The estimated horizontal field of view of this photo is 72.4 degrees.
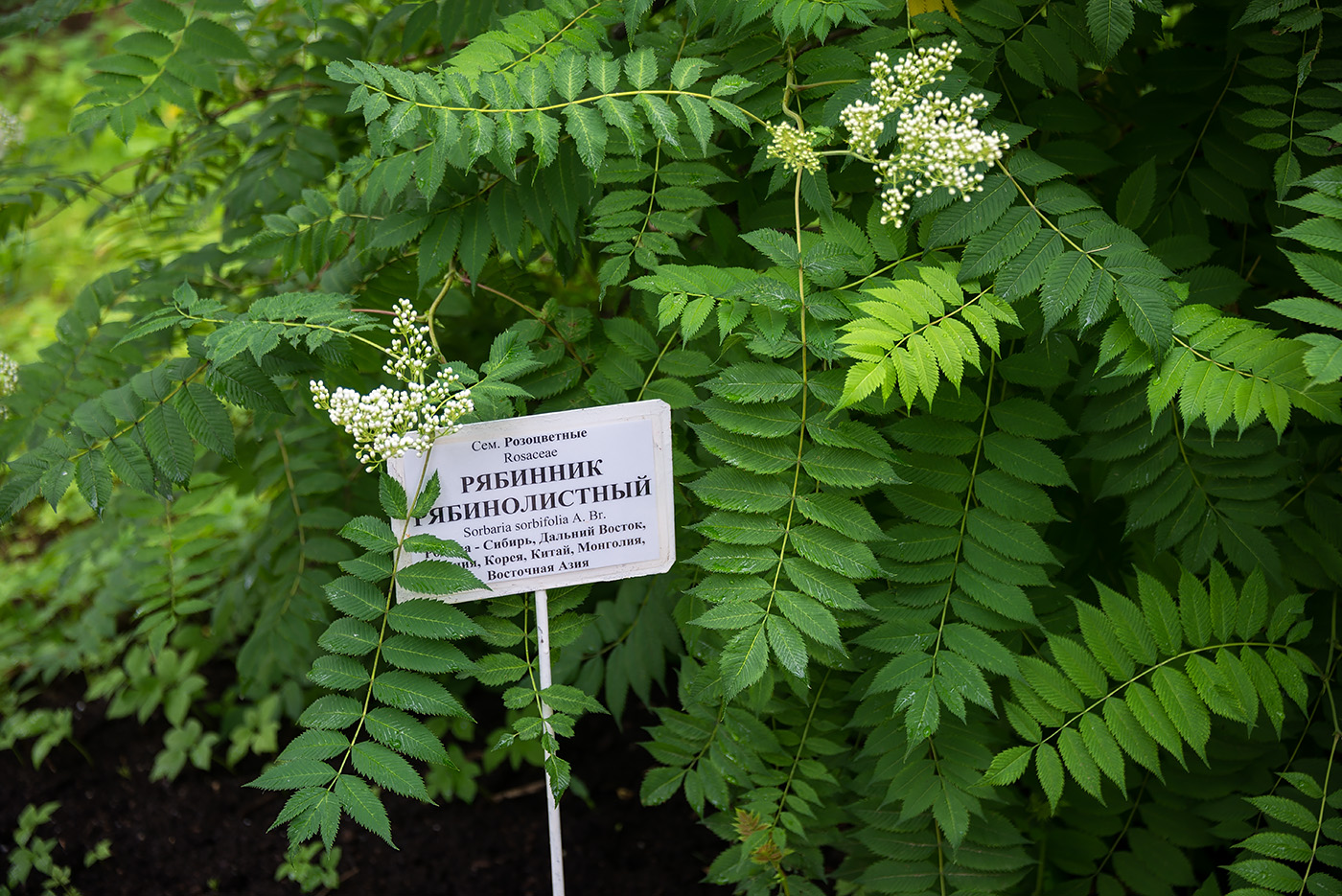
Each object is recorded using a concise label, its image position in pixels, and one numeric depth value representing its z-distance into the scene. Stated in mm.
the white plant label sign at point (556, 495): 1583
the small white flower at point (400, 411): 1442
